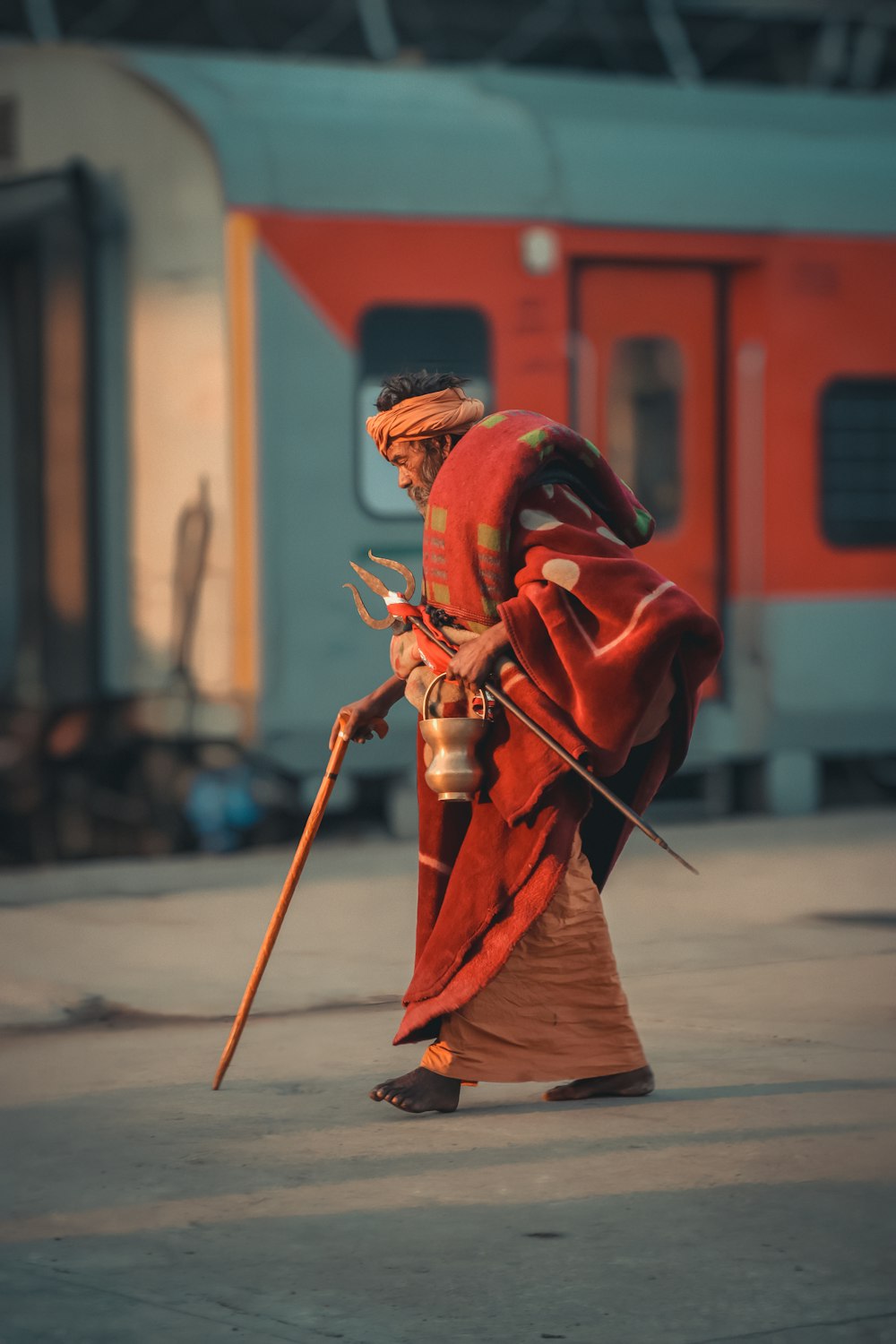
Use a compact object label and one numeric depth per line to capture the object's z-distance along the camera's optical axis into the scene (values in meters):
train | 18.84
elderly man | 9.80
